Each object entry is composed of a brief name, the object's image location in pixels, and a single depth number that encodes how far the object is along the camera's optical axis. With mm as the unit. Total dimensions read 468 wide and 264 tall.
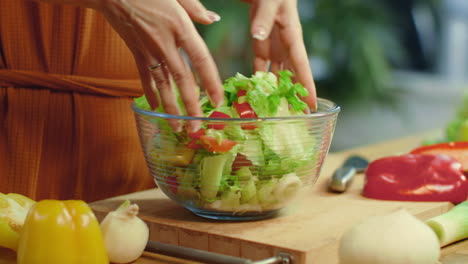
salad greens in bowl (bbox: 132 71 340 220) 1056
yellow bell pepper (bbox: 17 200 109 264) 949
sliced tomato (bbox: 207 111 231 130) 1044
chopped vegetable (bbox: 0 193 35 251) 1017
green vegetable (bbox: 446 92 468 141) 1555
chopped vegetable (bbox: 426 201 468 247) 1072
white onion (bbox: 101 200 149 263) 1002
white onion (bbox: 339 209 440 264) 936
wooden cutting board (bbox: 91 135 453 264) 1028
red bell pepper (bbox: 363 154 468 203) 1224
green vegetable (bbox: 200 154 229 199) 1059
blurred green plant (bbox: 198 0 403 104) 3277
